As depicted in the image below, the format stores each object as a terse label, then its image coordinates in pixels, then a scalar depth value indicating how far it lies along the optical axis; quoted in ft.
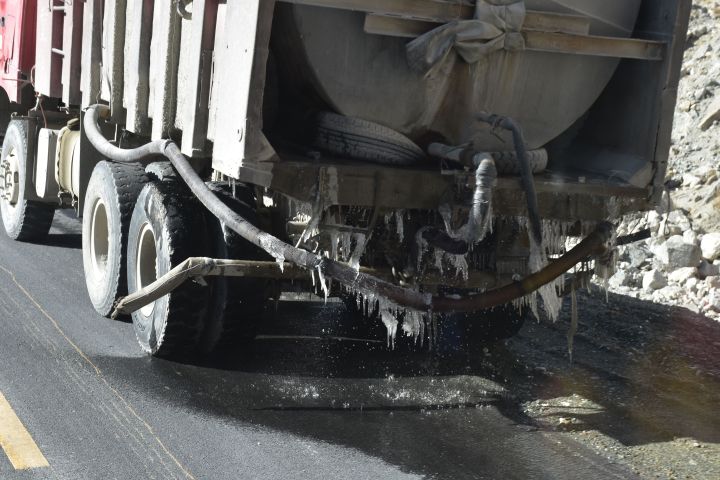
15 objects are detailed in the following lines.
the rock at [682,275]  28.43
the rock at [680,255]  29.01
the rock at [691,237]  29.73
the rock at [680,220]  31.17
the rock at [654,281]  28.32
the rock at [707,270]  28.60
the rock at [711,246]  29.22
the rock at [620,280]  28.86
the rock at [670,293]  27.68
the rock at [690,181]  33.22
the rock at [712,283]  27.46
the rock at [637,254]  29.86
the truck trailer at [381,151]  16.88
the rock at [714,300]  26.40
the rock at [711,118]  35.78
